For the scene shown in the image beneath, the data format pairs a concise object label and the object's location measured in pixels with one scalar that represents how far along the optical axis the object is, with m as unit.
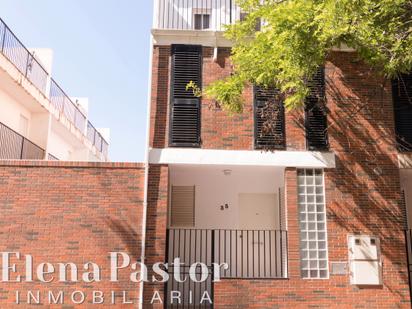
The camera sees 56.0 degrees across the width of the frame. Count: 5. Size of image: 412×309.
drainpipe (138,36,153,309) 8.70
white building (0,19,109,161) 13.00
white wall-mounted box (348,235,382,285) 8.79
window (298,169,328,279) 8.98
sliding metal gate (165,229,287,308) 9.25
